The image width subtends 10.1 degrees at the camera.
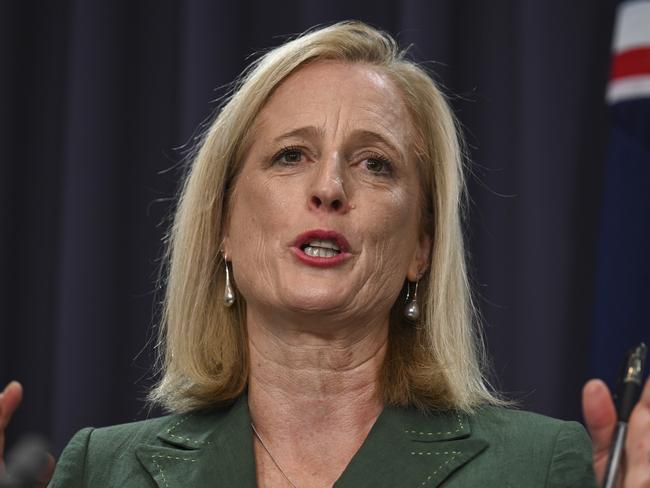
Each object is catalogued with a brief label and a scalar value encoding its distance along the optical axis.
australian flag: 2.82
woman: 2.50
